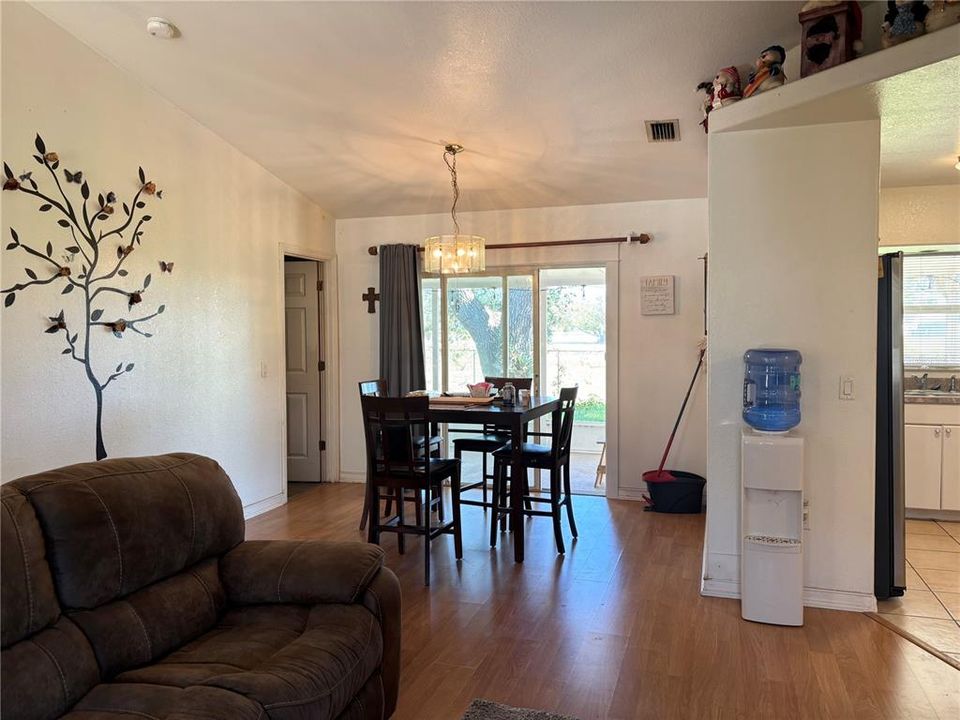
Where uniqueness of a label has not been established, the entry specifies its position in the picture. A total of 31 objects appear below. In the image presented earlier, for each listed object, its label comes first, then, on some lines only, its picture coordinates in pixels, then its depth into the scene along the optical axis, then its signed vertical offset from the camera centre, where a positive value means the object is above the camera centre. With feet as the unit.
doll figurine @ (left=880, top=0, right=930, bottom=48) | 8.08 +4.04
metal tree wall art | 10.68 +1.51
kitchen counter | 14.94 -1.41
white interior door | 19.77 -0.57
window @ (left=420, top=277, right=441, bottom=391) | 19.47 +0.49
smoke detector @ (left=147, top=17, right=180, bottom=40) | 10.62 +5.31
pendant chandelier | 14.28 +1.99
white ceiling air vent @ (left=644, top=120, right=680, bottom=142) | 13.03 +4.35
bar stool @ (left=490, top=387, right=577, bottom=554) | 13.30 -2.55
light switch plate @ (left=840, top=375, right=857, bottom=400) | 10.25 -0.78
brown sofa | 5.10 -2.54
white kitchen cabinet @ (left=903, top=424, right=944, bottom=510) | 15.07 -2.97
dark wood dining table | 12.42 -1.49
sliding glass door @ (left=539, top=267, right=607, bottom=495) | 18.06 +0.16
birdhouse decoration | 8.79 +4.25
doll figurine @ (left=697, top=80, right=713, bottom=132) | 11.00 +4.25
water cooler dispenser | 9.75 -2.52
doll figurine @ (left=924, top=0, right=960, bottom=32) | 7.75 +3.94
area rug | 7.36 -4.28
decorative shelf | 8.04 +3.49
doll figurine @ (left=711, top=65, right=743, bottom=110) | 10.40 +4.11
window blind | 16.12 +0.70
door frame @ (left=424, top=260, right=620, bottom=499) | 17.48 -0.81
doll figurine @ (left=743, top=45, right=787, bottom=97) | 9.70 +4.11
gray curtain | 18.62 +0.60
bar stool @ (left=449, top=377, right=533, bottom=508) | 14.75 -2.31
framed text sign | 16.92 +1.20
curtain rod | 17.04 +2.73
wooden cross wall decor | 19.47 +1.38
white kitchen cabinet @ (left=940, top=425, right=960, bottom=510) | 14.96 -3.05
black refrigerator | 10.52 -1.56
